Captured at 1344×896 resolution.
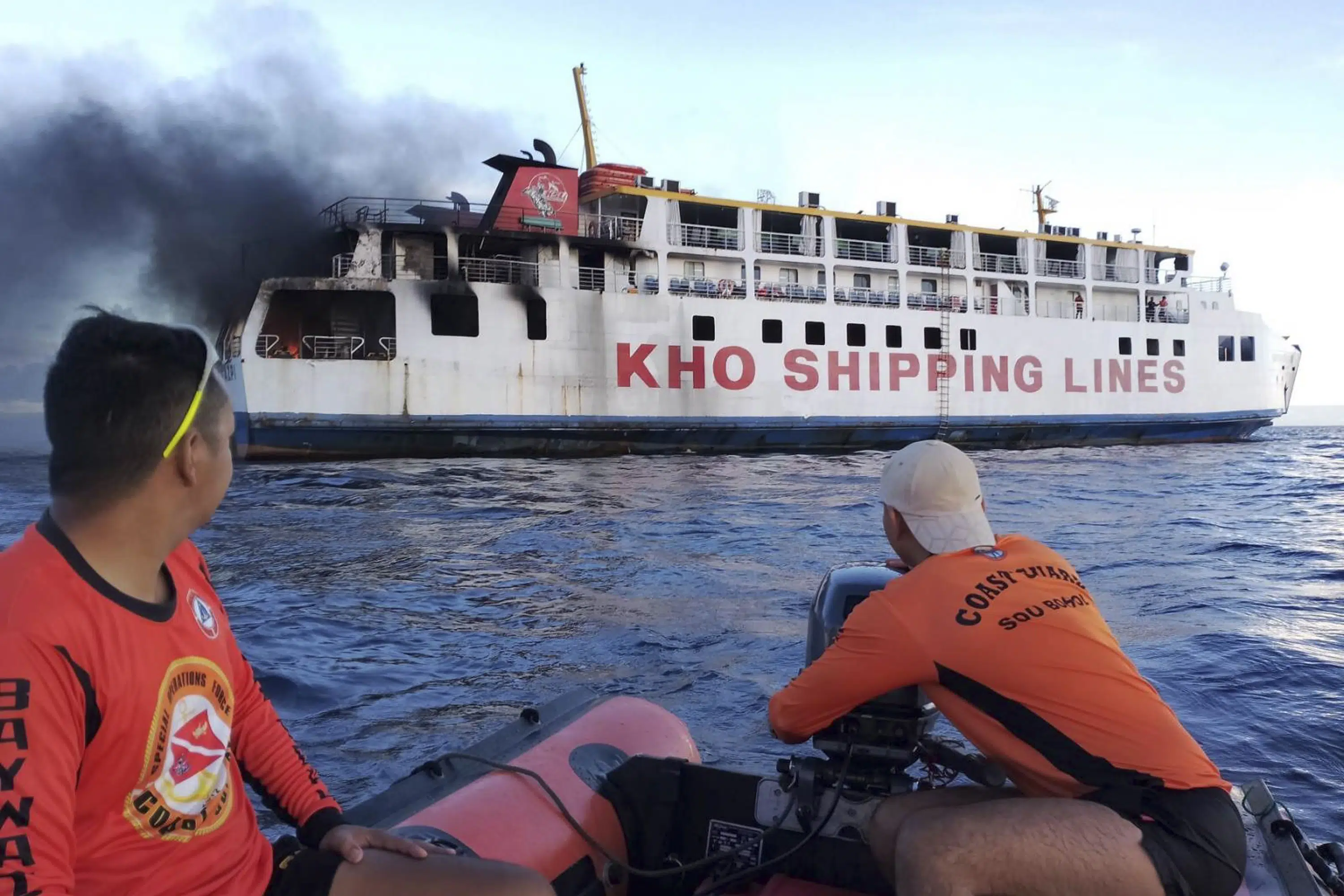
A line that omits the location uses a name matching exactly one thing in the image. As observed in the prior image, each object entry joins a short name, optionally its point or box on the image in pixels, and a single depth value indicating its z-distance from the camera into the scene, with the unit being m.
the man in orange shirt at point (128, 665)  1.26
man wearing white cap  1.97
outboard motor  2.49
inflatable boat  2.38
